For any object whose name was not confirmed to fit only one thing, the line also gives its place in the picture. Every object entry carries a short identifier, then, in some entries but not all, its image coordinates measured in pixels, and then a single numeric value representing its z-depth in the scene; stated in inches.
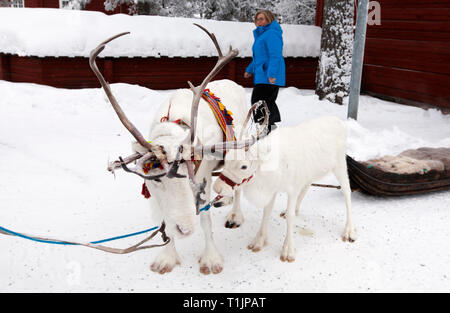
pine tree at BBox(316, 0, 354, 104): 339.3
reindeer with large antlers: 89.7
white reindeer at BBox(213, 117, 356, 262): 108.0
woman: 215.9
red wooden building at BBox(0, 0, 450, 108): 323.9
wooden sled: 156.0
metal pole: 207.6
